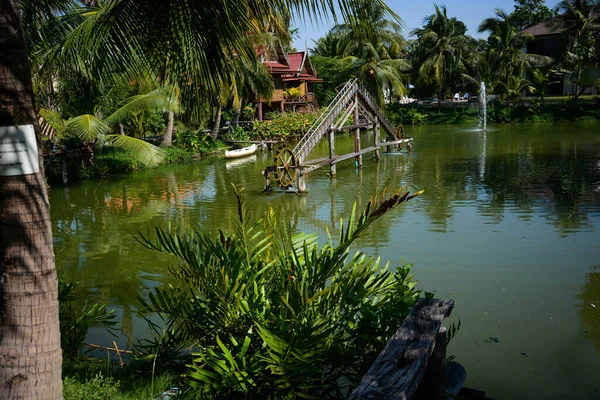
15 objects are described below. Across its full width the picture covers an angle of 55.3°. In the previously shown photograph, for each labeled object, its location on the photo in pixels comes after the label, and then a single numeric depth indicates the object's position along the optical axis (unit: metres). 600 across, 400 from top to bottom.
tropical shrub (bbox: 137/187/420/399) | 3.72
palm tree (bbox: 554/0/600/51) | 39.88
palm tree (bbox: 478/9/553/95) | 41.03
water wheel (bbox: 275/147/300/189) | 16.41
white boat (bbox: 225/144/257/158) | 25.60
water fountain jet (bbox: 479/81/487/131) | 37.12
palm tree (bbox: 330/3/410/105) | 40.38
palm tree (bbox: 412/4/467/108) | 43.16
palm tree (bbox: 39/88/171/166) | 18.56
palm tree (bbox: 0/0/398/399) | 2.88
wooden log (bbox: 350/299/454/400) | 2.67
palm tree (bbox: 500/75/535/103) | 40.78
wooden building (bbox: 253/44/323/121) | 36.84
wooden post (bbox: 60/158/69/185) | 19.78
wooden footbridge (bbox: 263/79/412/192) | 16.48
